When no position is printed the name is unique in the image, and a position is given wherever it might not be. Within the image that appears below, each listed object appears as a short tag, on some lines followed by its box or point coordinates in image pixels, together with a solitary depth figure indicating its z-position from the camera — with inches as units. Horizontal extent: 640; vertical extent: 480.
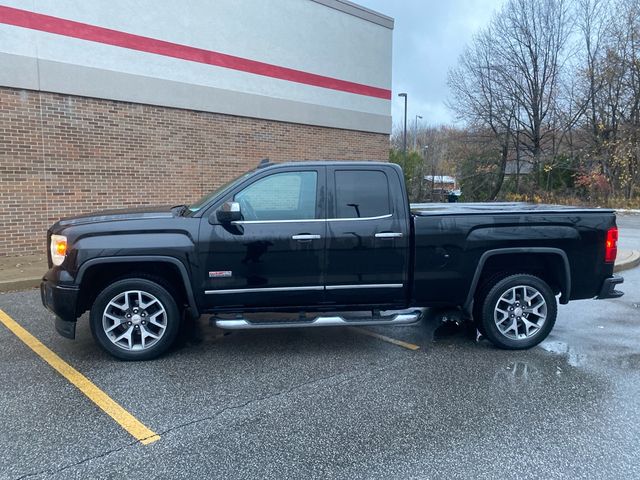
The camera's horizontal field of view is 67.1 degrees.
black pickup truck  175.3
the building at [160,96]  361.4
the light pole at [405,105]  1152.2
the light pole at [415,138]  2081.4
